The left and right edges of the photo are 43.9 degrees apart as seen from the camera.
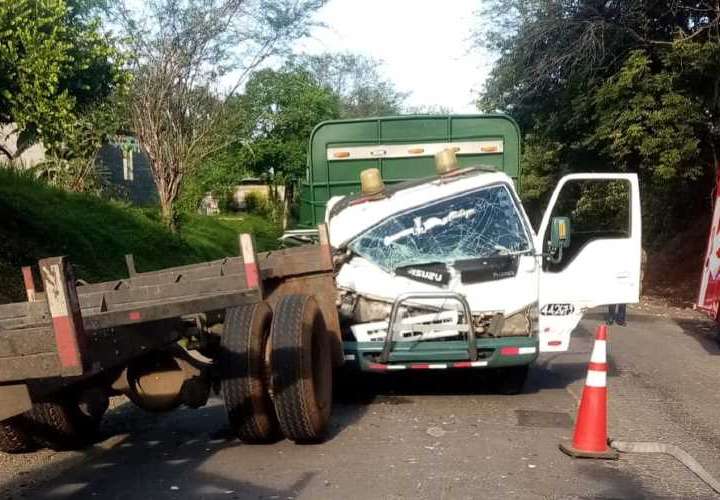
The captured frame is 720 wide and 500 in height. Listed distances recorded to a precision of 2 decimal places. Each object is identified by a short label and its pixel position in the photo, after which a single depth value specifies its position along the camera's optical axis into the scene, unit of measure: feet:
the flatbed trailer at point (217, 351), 17.28
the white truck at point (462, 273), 25.81
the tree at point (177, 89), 62.03
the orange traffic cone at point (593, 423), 21.02
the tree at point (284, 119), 107.86
